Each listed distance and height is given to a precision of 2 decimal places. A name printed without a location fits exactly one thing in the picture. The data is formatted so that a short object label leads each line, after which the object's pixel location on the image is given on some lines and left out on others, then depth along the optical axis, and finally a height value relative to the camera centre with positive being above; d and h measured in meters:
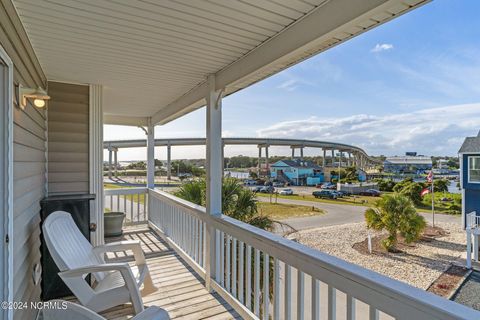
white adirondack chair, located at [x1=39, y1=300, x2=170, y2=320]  1.14 -0.64
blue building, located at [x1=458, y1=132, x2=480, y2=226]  5.52 -0.33
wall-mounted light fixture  1.91 +0.48
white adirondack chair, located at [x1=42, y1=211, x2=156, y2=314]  2.13 -0.91
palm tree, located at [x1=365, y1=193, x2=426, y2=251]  8.26 -1.85
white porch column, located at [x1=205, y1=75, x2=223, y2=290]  3.10 -0.05
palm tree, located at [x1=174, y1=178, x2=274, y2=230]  4.39 -0.72
